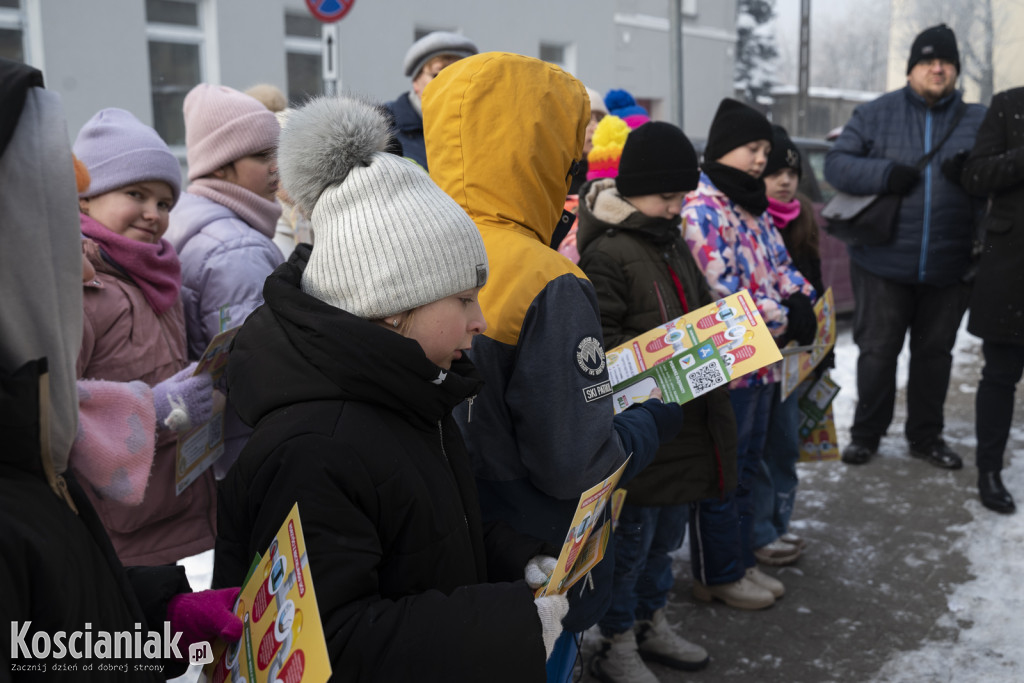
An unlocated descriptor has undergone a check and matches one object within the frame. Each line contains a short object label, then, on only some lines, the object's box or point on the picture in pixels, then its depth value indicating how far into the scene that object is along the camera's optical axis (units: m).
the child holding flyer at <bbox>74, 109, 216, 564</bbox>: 2.36
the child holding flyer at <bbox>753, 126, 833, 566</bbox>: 3.93
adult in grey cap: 4.41
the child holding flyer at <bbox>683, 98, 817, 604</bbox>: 3.41
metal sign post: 5.62
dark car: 8.33
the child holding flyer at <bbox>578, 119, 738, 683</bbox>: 2.96
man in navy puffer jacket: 5.02
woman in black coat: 4.43
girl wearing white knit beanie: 1.33
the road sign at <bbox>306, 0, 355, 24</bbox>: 5.79
